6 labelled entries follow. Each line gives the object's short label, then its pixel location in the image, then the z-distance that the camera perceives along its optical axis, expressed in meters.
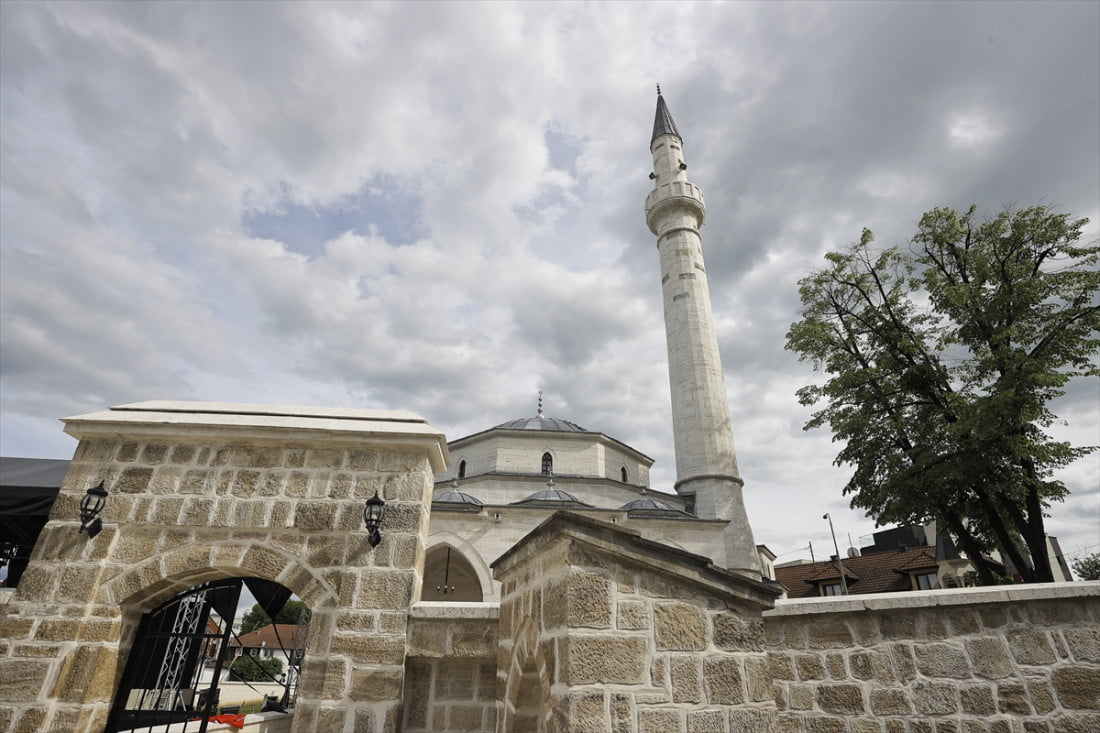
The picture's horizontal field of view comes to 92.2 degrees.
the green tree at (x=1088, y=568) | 33.28
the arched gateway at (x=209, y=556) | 3.85
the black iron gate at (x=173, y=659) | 4.20
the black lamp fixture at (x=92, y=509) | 4.09
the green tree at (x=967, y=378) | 9.54
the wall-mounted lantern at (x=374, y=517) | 4.18
